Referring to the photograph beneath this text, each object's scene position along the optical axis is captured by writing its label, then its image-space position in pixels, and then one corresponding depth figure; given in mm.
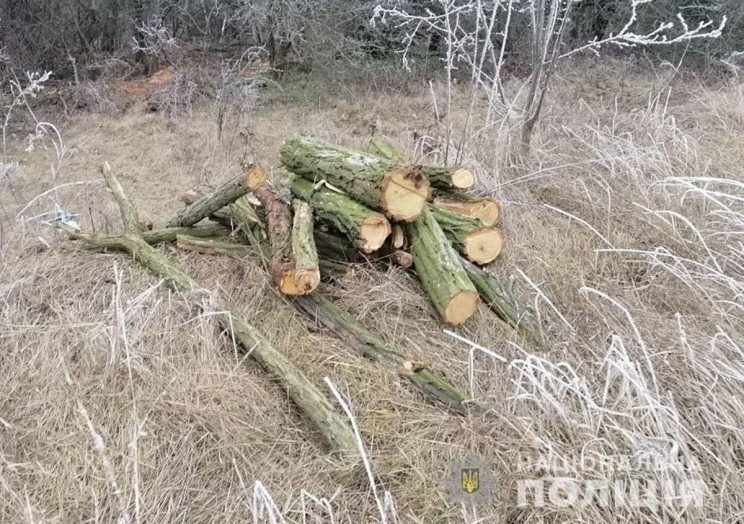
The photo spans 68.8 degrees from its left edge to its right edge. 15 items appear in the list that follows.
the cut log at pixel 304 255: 2367
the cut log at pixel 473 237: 2803
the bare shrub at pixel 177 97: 6191
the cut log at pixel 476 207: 3035
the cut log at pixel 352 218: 2529
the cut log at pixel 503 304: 2447
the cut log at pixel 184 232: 3211
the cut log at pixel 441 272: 2412
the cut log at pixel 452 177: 2926
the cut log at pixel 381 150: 3506
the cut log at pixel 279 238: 2408
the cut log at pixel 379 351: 2113
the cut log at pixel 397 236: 2721
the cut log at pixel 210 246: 3014
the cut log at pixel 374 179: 2500
